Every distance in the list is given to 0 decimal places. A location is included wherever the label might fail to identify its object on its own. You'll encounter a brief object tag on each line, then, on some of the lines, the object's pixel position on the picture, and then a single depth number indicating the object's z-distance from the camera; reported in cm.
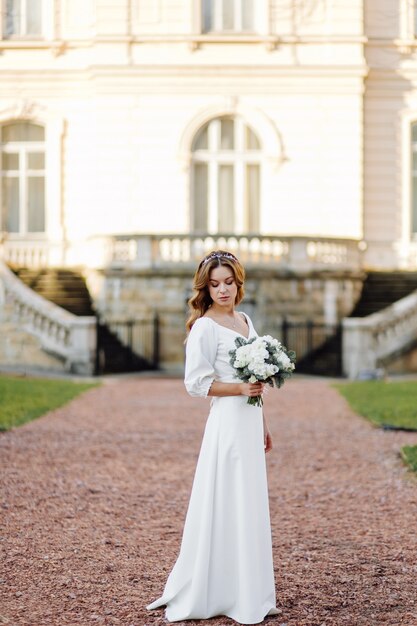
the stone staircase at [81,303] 1941
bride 495
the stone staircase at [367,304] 1973
